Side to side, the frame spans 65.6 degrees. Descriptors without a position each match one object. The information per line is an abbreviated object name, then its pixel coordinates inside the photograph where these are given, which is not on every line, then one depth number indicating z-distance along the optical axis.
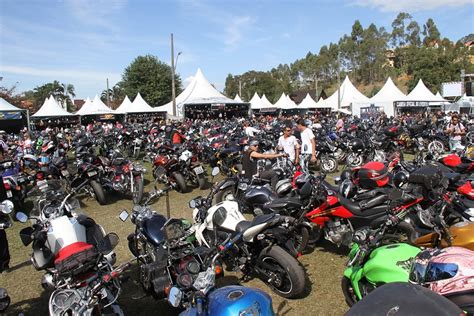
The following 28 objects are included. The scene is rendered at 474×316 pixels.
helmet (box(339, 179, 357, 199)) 5.05
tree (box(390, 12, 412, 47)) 89.14
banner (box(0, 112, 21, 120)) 24.75
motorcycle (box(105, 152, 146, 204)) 8.22
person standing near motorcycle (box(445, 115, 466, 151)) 12.35
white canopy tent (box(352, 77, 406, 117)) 34.44
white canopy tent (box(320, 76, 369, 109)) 39.72
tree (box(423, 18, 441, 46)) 90.62
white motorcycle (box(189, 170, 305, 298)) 3.57
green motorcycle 2.84
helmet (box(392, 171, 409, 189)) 5.76
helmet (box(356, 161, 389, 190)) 5.64
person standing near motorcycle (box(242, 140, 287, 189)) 7.68
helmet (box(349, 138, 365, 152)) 11.55
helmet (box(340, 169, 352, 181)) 6.07
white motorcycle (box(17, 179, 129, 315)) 2.67
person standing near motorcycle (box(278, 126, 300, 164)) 8.54
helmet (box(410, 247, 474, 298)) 2.21
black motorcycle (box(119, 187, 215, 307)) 3.38
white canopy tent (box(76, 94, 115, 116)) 34.31
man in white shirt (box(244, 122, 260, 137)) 13.82
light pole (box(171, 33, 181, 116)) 28.22
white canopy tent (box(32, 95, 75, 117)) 32.03
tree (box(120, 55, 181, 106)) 59.16
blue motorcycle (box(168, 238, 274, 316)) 2.28
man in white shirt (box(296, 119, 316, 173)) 8.59
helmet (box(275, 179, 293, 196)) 5.63
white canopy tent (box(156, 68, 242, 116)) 30.67
